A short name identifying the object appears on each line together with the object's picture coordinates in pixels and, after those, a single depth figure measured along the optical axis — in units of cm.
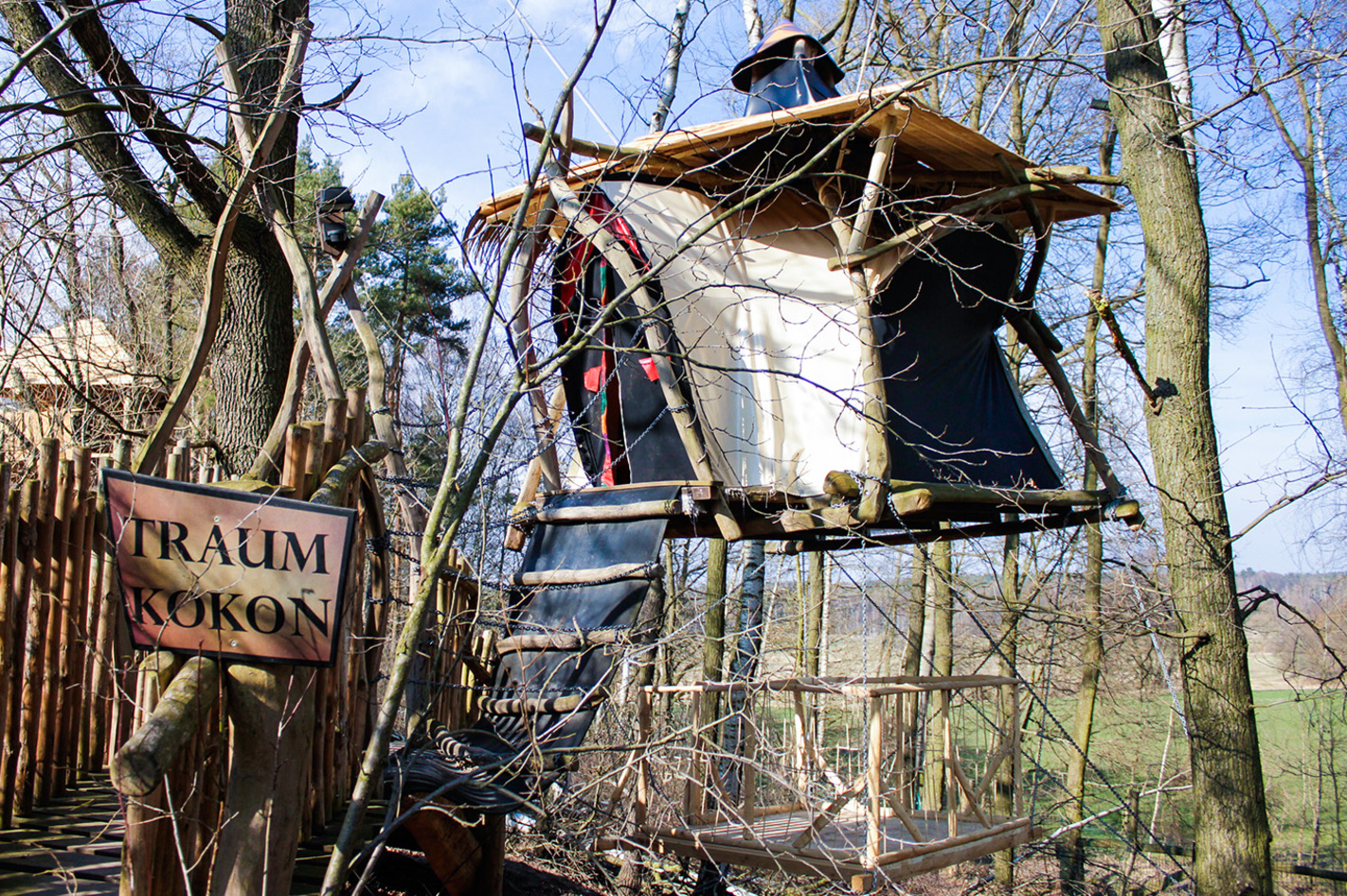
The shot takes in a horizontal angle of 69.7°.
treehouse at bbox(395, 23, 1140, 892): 496
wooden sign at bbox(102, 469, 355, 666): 236
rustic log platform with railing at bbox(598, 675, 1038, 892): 511
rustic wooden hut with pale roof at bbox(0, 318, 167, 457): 858
